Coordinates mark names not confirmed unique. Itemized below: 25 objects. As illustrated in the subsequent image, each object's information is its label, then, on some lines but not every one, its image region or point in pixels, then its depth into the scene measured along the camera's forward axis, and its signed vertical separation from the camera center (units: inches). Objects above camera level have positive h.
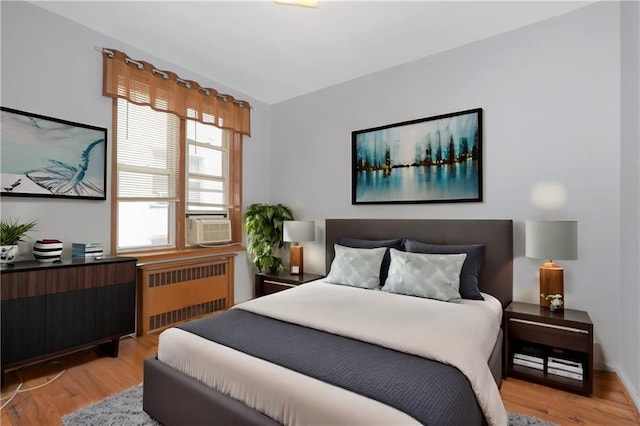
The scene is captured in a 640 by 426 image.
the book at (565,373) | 88.4 -44.0
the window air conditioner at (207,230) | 148.0 -7.0
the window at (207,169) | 150.6 +22.3
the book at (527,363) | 93.9 -43.6
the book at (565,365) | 88.7 -41.8
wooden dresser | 85.5 -27.0
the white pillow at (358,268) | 115.3 -19.3
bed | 49.1 -27.2
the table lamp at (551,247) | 93.0 -9.3
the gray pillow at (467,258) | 102.4 -14.5
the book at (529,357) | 94.3 -42.1
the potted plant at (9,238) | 90.2 -6.6
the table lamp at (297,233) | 150.9 -8.5
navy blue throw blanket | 48.3 -26.8
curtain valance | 118.8 +51.0
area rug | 73.1 -46.7
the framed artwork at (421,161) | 120.6 +21.8
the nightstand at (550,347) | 87.3 -38.3
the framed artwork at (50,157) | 96.5 +18.6
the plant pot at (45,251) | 97.5 -10.8
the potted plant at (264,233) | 161.6 -9.1
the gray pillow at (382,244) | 121.1 -12.1
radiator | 127.6 -32.8
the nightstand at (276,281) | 145.9 -30.6
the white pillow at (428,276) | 97.9 -19.1
